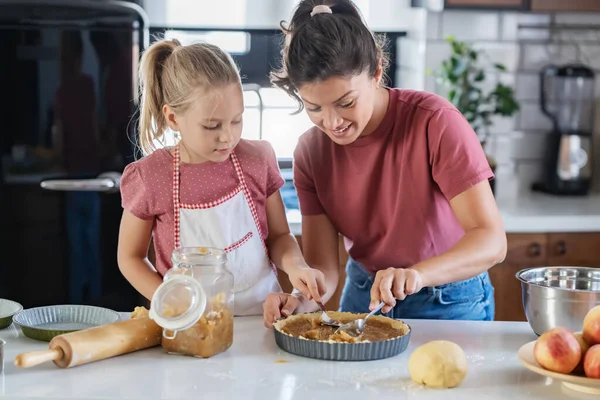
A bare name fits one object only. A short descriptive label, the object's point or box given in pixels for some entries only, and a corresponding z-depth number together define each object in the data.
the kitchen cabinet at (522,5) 3.17
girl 1.79
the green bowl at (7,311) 1.66
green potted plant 3.16
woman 1.70
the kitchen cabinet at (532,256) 3.00
